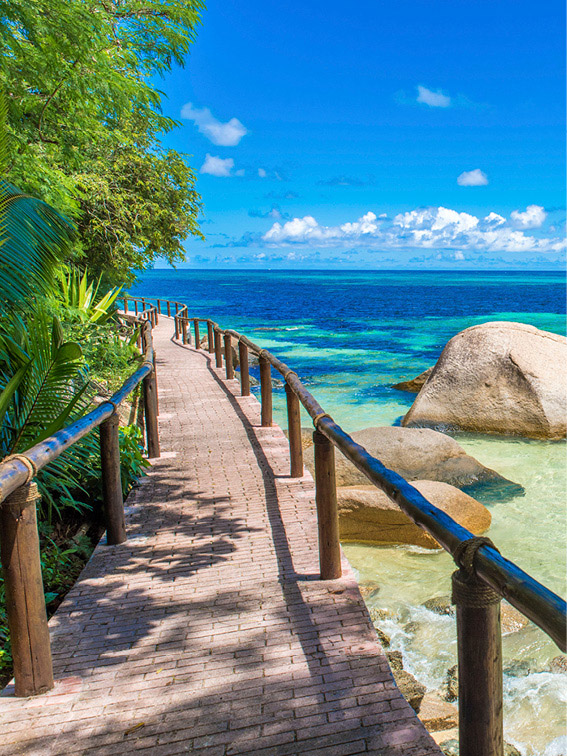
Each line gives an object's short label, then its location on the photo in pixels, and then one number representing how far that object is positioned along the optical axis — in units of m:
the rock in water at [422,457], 8.30
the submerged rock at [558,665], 4.39
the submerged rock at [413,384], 17.00
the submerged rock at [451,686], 4.02
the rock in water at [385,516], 6.48
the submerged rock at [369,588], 5.52
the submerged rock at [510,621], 4.88
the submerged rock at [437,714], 3.62
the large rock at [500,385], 10.62
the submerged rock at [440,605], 5.19
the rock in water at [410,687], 3.65
